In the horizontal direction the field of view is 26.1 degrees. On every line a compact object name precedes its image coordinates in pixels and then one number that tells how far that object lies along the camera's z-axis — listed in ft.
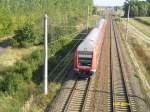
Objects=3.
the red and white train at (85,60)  96.07
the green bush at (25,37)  183.42
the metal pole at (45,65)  78.33
